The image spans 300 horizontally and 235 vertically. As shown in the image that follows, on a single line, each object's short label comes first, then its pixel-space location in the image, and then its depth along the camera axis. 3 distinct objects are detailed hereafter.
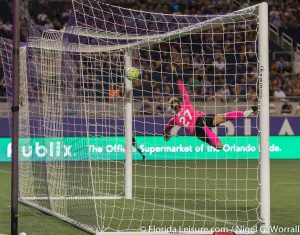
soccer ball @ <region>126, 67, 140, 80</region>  13.78
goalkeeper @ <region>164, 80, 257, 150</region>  13.95
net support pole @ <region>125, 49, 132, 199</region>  14.96
